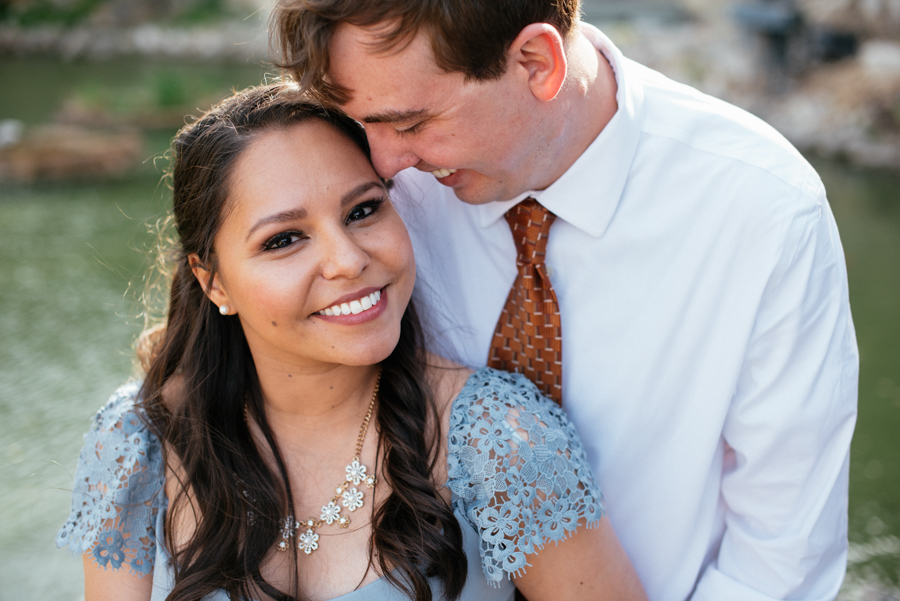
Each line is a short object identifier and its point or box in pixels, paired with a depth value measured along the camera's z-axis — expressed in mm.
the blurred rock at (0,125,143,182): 6320
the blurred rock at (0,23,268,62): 13078
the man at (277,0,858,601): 1389
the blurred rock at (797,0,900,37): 7164
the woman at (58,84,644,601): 1424
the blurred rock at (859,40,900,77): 6887
